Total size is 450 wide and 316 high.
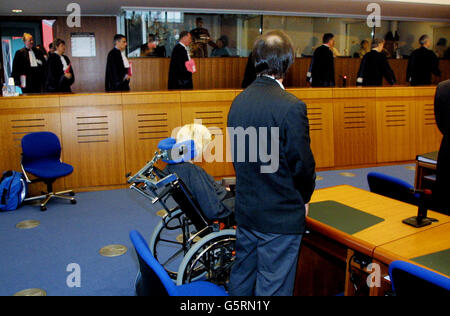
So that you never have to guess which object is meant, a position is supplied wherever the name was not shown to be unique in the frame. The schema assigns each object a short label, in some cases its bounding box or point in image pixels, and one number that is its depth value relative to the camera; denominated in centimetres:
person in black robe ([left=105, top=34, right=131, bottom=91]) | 641
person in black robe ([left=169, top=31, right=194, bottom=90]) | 675
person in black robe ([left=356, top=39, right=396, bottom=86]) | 743
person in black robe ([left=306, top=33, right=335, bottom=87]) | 777
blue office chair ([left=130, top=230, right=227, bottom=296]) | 144
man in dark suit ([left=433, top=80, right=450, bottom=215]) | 248
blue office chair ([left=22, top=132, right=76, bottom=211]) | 458
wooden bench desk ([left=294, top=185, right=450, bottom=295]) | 188
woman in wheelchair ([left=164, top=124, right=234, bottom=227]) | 251
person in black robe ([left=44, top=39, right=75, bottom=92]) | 676
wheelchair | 236
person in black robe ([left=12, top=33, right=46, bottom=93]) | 754
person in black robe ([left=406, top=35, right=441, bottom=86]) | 838
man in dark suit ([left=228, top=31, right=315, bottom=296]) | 173
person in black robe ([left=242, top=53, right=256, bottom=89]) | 757
